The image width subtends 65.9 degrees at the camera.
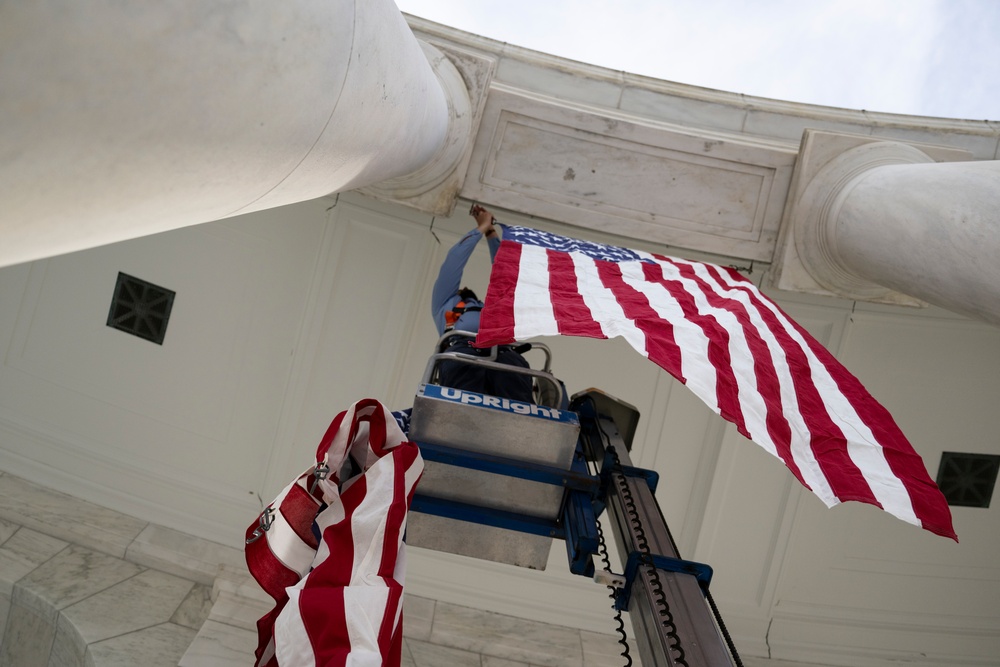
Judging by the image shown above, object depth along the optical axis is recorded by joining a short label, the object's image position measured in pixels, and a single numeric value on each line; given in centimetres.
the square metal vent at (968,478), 698
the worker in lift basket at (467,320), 399
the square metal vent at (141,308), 711
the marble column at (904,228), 307
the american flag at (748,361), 276
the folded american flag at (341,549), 223
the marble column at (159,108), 72
